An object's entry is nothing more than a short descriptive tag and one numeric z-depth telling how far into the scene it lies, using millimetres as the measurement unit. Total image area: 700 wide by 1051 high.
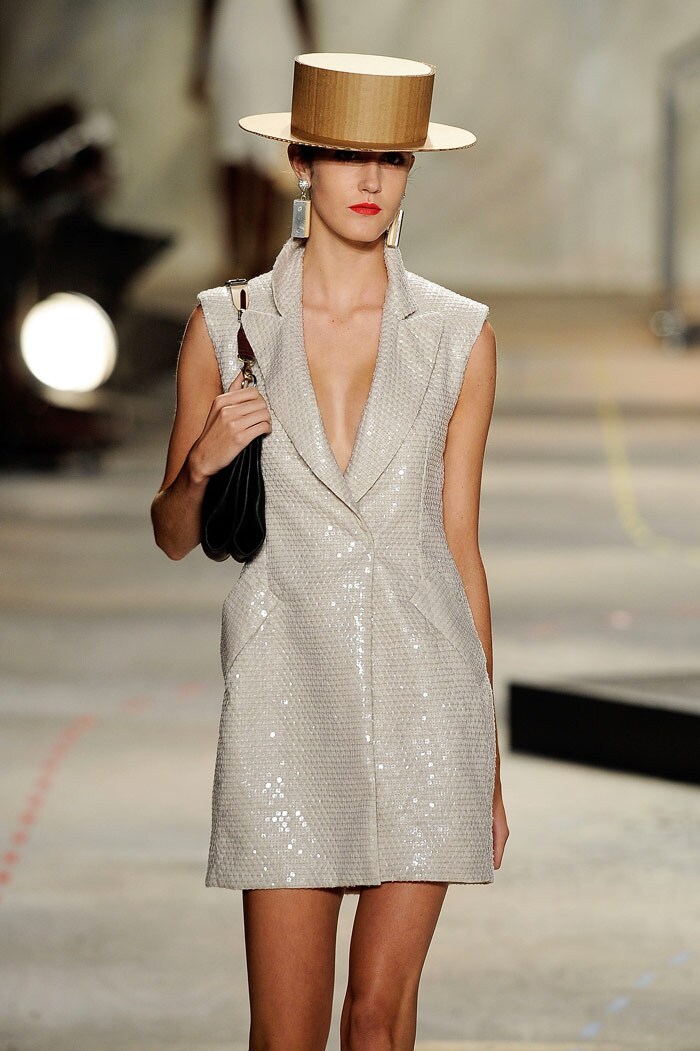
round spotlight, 29219
